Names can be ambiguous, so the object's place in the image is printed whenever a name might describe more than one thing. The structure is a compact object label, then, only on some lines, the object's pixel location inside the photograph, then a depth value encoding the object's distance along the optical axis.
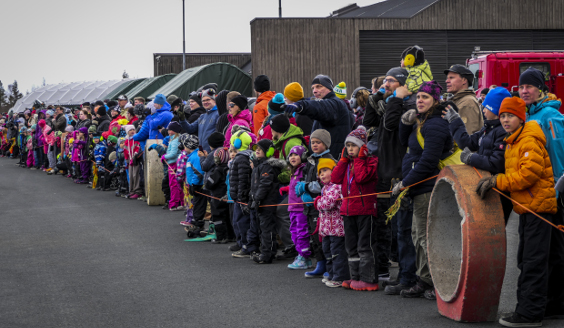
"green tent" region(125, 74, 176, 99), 34.19
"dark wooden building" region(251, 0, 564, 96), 38.50
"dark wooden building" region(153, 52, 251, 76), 59.16
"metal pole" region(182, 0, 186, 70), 52.46
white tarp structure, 46.34
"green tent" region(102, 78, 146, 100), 40.84
